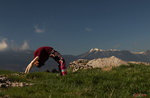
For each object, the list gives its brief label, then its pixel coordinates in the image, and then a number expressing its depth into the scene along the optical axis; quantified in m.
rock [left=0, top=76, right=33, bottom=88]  6.65
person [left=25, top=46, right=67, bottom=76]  11.07
